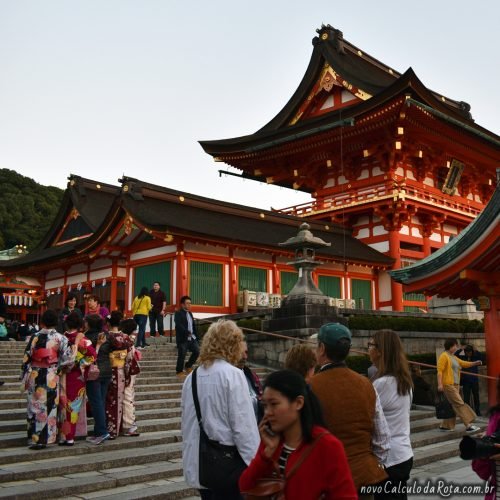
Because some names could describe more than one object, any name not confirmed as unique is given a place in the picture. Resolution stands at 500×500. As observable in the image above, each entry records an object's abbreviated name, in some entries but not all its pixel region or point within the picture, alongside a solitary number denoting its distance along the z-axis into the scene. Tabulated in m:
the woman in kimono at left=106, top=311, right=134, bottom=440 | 8.11
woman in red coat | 2.57
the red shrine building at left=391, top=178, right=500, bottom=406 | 11.38
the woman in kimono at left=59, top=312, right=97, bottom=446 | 7.52
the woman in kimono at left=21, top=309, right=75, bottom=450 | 7.23
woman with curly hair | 3.75
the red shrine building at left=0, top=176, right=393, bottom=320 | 19.27
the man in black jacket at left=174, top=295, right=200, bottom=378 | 11.84
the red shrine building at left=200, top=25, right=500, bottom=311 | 24.59
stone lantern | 14.41
